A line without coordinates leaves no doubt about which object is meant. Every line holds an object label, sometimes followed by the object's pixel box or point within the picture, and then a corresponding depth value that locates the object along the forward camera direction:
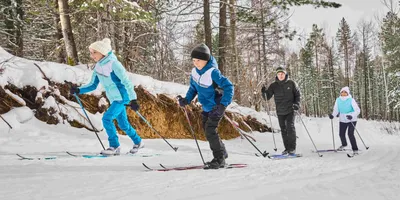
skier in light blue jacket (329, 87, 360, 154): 7.79
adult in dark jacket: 6.67
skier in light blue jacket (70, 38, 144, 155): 5.42
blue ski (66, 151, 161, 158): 5.08
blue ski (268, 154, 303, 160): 6.25
